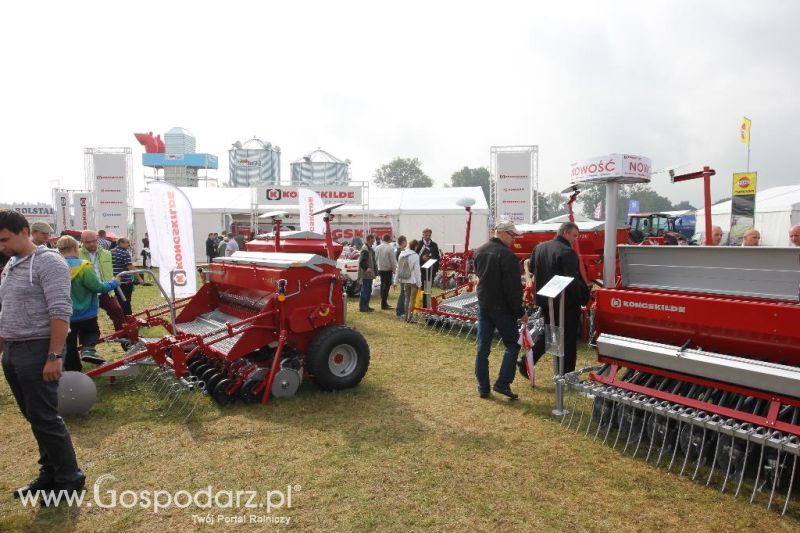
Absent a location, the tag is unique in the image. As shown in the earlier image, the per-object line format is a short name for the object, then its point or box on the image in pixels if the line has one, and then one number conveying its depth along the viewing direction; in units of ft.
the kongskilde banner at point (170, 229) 20.03
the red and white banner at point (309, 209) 44.04
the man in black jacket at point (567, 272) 16.15
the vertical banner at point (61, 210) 70.18
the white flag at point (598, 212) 94.01
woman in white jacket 30.55
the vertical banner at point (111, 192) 65.41
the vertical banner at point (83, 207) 68.44
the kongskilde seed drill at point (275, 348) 15.64
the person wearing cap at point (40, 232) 18.62
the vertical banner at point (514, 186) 52.65
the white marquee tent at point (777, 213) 59.16
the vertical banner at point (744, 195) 41.42
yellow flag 58.70
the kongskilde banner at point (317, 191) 58.70
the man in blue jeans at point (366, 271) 34.09
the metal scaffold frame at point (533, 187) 52.37
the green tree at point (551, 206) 246.39
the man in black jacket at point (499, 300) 16.11
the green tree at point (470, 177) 284.61
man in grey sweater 9.90
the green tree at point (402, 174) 267.80
